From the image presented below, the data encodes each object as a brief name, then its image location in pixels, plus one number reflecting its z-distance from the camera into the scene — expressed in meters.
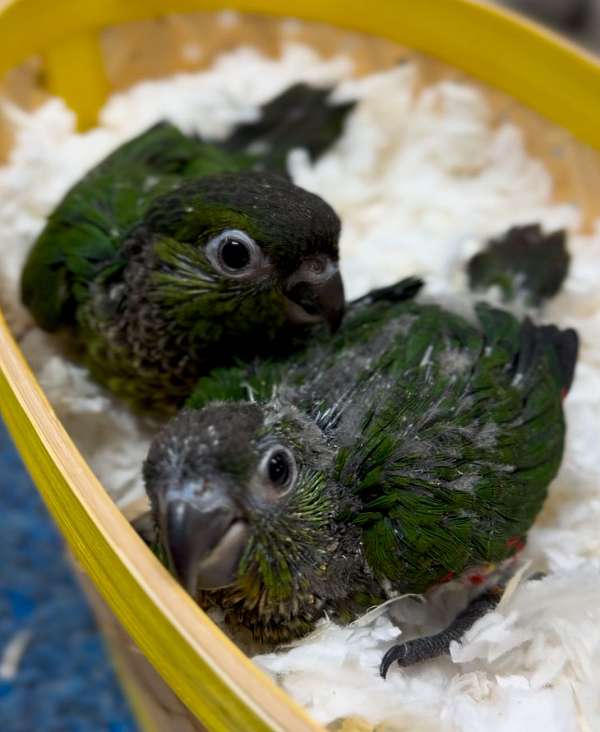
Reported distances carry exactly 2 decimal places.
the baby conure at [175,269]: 0.32
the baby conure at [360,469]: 0.28
